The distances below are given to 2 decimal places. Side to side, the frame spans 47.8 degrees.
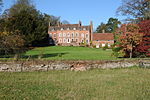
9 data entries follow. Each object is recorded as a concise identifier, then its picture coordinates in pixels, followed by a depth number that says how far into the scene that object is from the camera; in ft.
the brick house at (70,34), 236.02
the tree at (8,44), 55.16
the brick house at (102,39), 214.83
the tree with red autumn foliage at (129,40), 65.49
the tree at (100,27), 309.88
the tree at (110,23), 313.96
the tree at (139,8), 92.12
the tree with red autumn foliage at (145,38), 62.28
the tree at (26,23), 162.30
